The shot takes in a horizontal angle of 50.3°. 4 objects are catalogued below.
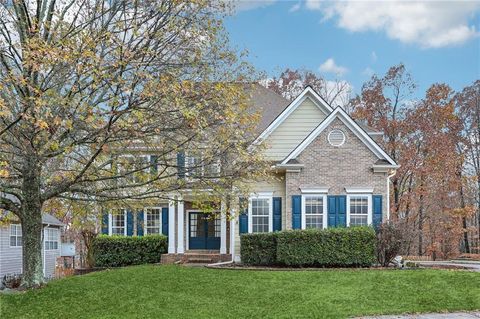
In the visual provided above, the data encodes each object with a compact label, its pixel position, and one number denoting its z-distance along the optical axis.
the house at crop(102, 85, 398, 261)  18.52
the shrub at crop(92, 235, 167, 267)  20.22
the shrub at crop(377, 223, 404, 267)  15.32
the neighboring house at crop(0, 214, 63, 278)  23.66
